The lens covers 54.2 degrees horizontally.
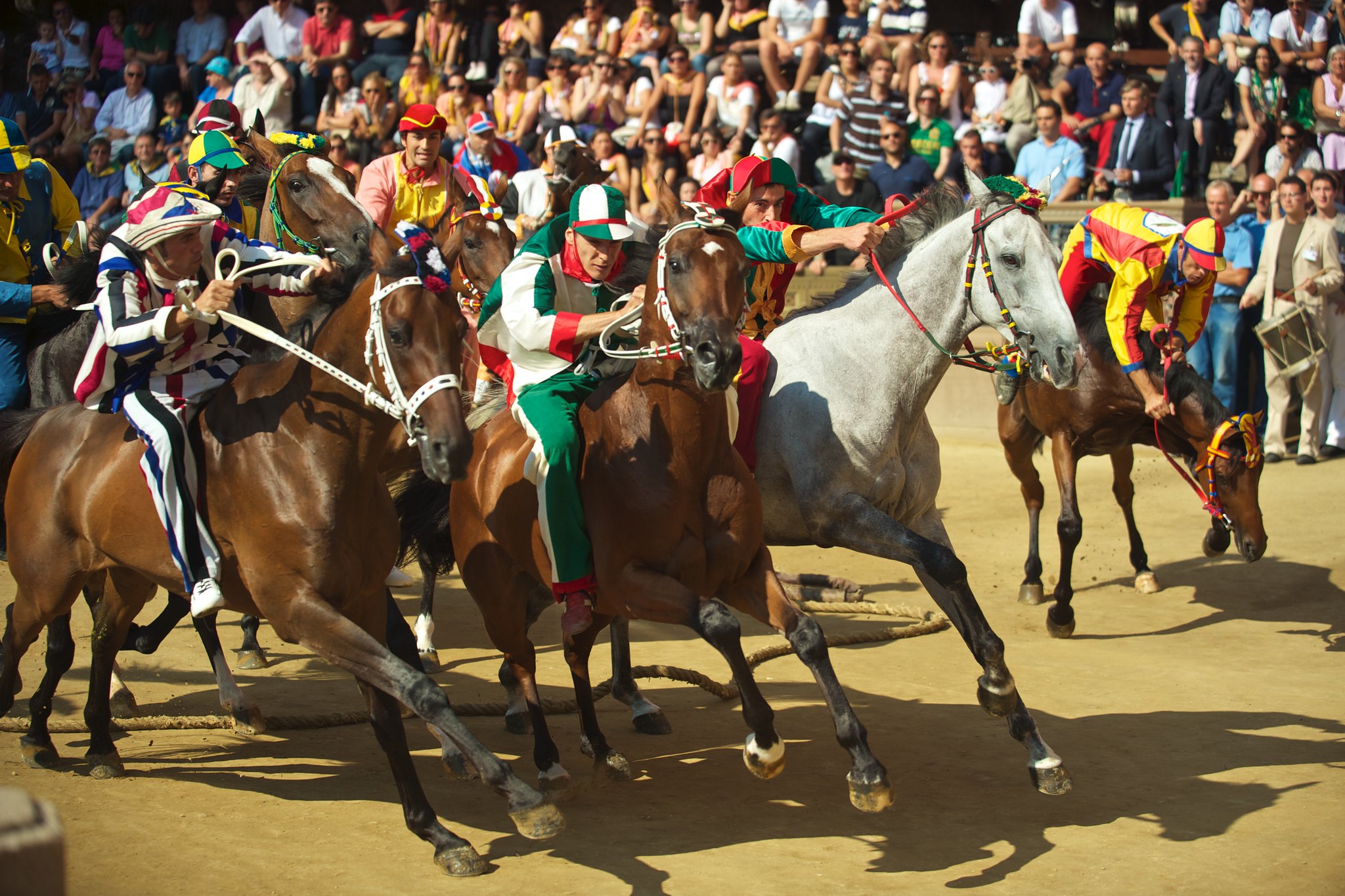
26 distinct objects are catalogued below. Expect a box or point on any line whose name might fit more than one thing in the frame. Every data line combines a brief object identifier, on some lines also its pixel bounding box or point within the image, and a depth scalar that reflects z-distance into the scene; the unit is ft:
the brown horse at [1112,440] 26.14
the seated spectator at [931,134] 46.80
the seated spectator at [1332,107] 41.65
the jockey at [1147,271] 26.50
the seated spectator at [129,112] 56.29
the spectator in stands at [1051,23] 49.47
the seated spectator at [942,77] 48.39
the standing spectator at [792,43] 51.65
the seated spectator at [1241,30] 45.42
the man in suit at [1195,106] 44.24
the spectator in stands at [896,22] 51.52
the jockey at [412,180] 26.58
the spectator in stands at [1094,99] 45.96
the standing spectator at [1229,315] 40.52
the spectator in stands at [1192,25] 46.75
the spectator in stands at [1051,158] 43.86
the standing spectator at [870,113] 47.06
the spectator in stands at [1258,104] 43.45
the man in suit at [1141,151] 43.65
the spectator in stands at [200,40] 61.62
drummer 38.34
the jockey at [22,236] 23.04
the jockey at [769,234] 18.34
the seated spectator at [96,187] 51.60
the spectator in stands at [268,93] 53.88
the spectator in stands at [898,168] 44.27
